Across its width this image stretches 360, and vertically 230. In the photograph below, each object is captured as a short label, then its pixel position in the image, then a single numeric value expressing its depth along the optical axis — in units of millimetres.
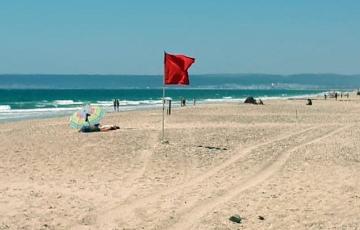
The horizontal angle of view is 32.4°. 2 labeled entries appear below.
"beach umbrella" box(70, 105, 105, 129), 22984
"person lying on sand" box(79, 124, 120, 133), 22747
